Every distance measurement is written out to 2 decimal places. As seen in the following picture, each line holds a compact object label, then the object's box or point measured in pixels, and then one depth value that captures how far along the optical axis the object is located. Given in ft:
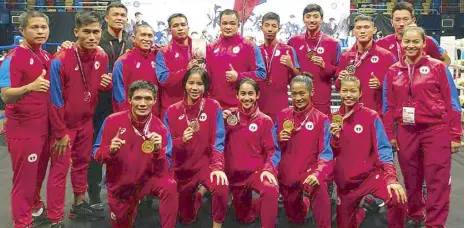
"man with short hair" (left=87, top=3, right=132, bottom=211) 13.62
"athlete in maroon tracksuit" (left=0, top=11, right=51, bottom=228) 10.92
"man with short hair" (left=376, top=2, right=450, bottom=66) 13.82
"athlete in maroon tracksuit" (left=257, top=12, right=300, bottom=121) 13.91
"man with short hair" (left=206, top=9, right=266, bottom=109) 13.38
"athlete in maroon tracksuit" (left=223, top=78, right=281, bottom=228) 11.95
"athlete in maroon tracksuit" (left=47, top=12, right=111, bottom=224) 11.57
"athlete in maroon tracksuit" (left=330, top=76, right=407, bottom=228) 11.24
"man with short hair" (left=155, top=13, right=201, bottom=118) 13.06
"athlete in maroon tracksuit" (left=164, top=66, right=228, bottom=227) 12.02
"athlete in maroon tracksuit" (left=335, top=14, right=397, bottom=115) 13.22
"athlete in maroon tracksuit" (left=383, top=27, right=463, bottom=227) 11.35
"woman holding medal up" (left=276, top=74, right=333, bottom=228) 11.20
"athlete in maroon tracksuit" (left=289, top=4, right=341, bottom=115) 14.30
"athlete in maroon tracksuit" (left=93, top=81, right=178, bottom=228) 10.85
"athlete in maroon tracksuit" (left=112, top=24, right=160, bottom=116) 12.87
